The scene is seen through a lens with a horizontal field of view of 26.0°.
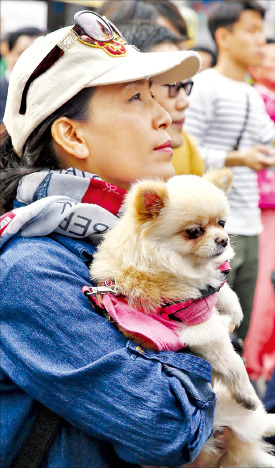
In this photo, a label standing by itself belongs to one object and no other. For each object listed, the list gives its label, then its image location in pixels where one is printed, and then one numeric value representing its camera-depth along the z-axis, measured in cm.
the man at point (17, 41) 652
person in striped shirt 418
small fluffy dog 172
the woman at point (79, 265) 156
